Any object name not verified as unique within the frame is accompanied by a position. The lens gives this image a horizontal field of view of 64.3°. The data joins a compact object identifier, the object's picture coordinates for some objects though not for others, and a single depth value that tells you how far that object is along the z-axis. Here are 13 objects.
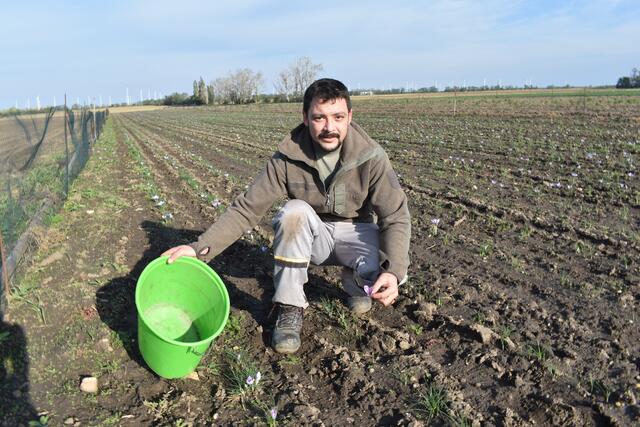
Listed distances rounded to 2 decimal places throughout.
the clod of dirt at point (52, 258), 4.11
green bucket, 2.37
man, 2.88
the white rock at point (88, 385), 2.49
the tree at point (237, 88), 97.94
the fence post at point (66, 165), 6.82
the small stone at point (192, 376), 2.63
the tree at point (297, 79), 91.81
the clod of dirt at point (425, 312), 3.20
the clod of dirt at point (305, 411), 2.30
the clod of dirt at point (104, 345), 2.84
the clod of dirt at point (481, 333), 2.87
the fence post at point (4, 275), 3.21
